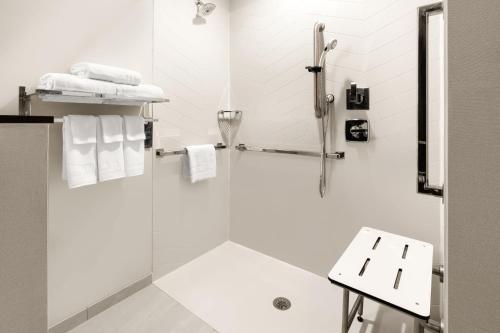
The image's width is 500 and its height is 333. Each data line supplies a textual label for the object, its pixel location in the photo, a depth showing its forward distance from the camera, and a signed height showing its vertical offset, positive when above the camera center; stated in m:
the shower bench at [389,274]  1.01 -0.46
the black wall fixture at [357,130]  1.73 +0.25
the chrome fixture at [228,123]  2.44 +0.41
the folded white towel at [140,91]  1.45 +0.43
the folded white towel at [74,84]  1.21 +0.39
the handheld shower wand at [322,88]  1.75 +0.54
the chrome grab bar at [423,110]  0.97 +0.22
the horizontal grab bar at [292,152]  1.88 +0.13
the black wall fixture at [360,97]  1.71 +0.45
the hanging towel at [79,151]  1.33 +0.09
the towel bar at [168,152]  1.94 +0.12
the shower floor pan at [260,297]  1.59 -0.88
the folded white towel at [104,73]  1.35 +0.49
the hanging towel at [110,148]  1.46 +0.11
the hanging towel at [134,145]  1.59 +0.14
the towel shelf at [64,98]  1.23 +0.34
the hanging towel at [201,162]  2.09 +0.05
